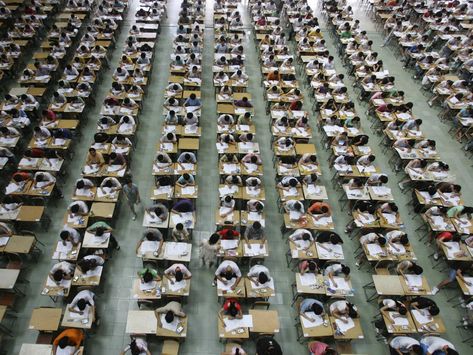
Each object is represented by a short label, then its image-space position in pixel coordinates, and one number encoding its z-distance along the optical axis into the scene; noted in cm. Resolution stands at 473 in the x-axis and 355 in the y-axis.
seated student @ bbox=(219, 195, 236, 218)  937
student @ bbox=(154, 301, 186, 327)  742
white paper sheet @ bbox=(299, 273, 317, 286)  822
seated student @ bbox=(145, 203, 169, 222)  913
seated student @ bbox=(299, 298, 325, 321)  760
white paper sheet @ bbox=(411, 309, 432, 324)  780
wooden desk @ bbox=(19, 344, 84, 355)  695
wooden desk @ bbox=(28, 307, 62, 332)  725
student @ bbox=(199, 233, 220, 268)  844
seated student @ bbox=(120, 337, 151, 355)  692
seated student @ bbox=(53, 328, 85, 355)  688
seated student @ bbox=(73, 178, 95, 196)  945
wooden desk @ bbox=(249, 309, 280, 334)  750
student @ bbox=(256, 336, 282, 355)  708
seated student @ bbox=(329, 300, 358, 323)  761
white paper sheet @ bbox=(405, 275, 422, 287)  833
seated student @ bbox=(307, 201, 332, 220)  948
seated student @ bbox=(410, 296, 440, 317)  784
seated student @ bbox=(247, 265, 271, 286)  799
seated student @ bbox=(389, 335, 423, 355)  742
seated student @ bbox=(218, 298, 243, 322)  752
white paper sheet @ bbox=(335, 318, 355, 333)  756
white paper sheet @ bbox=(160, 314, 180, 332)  738
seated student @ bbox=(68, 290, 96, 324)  740
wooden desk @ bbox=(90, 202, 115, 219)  909
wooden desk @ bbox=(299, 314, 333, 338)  746
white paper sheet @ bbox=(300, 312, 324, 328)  759
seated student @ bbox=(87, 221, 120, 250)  854
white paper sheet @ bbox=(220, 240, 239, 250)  873
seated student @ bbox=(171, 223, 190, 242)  895
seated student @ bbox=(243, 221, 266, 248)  871
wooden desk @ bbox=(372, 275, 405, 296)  816
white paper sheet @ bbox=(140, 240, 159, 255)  859
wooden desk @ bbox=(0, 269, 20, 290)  782
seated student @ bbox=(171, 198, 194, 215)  930
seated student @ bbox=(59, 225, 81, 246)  827
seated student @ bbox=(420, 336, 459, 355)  721
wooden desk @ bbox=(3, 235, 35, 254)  833
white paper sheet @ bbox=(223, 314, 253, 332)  749
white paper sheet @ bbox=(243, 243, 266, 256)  866
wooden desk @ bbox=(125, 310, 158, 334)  727
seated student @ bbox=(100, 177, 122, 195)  965
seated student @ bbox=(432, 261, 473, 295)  858
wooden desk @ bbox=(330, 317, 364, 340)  745
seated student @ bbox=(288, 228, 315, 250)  876
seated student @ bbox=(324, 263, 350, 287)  830
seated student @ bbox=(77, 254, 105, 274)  793
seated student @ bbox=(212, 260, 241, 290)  808
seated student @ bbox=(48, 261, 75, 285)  771
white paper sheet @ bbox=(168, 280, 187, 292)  793
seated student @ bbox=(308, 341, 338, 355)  716
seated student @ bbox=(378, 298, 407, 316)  784
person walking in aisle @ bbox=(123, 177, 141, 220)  944
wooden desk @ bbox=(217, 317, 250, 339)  737
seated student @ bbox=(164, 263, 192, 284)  804
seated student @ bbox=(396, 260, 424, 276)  841
